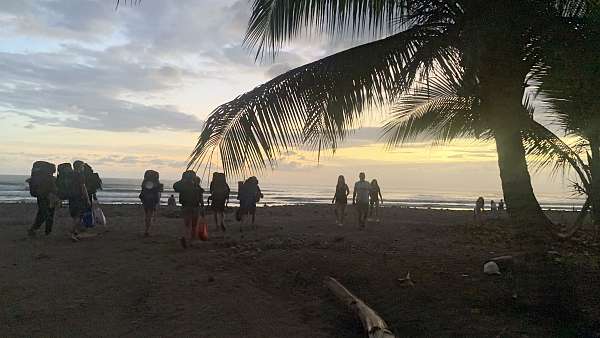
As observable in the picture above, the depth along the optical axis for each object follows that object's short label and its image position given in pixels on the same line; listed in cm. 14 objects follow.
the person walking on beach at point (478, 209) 1884
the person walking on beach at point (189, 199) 932
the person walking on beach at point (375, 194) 1545
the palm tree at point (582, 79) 451
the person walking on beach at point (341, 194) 1373
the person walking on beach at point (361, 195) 1323
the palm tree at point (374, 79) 536
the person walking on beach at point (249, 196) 1273
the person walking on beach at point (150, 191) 1024
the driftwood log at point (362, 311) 417
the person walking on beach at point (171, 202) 2405
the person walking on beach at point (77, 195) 942
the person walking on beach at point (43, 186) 973
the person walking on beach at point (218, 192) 1147
